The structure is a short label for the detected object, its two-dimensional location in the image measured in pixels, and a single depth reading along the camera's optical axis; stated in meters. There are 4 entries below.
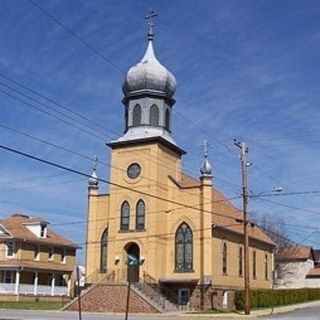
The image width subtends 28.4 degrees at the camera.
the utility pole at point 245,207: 38.34
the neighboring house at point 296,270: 91.50
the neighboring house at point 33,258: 60.34
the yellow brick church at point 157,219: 48.28
